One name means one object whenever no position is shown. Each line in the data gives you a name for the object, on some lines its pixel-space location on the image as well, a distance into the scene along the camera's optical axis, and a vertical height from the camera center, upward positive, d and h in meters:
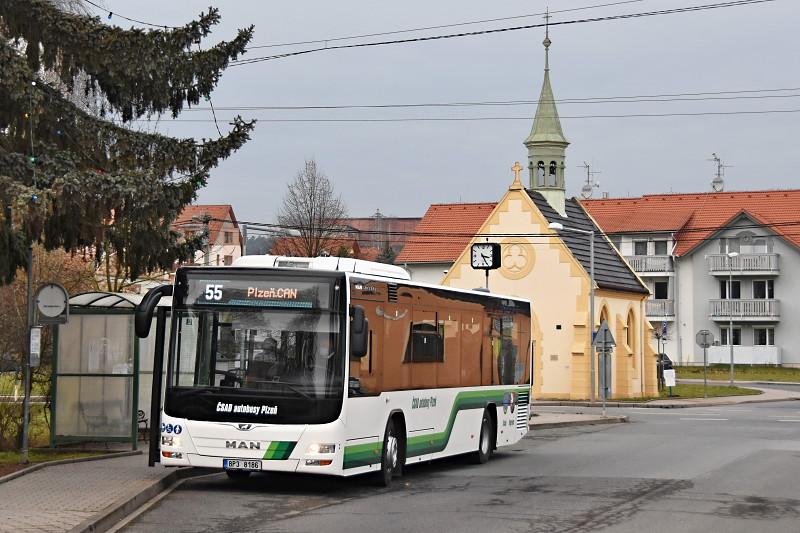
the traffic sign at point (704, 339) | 51.38 +1.80
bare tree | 58.52 +7.51
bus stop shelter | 20.78 -0.05
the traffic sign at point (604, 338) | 38.72 +1.32
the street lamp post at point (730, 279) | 81.40 +6.53
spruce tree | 17.98 +3.50
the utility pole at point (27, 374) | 18.18 -0.02
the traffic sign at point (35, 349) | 17.92 +0.31
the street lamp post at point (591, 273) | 49.19 +4.14
